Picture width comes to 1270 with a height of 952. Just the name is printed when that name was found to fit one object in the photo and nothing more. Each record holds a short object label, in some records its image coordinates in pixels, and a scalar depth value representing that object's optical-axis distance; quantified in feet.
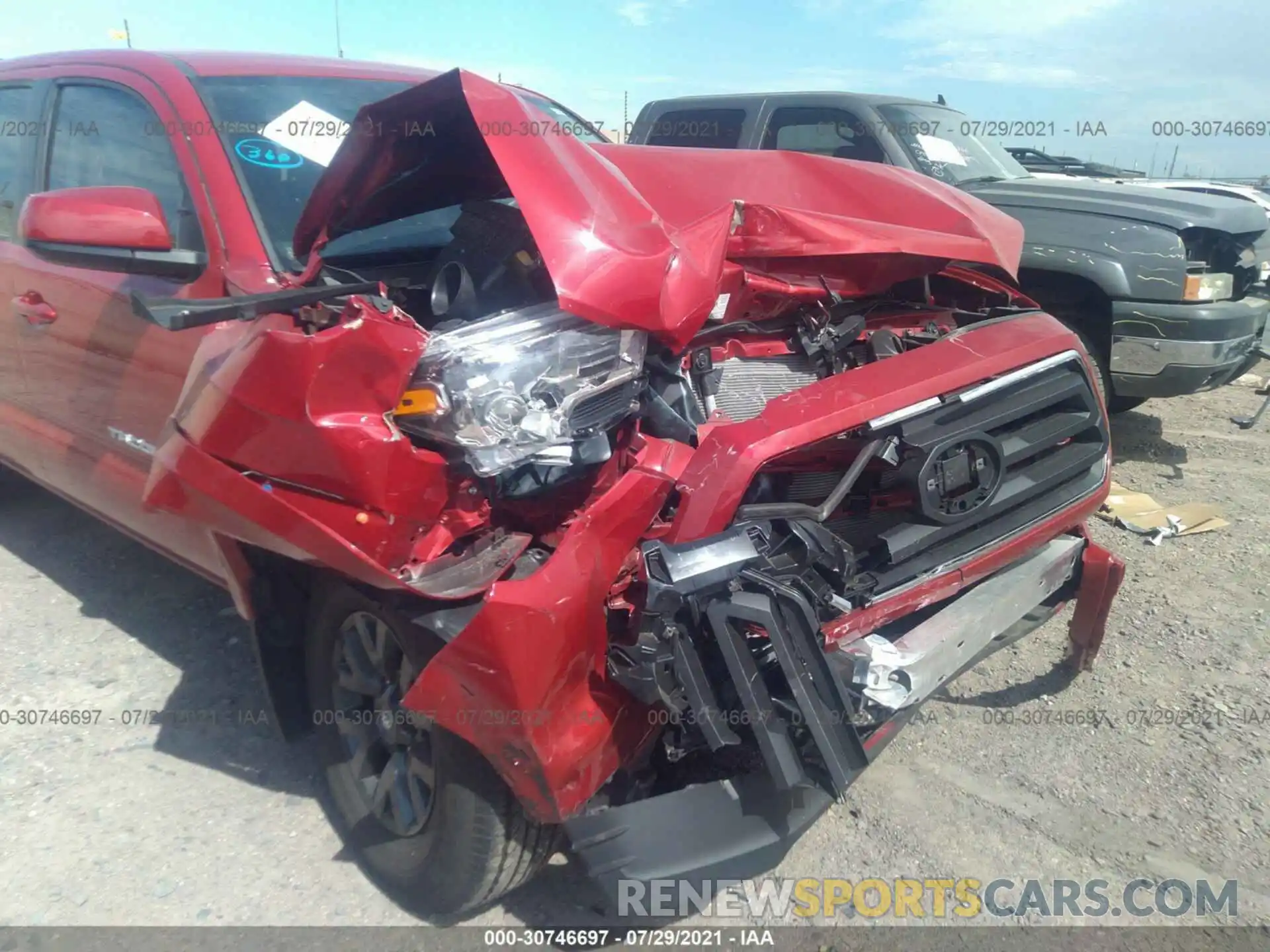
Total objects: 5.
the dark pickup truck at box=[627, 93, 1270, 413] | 15.87
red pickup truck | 6.29
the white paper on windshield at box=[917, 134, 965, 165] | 18.95
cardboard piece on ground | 14.51
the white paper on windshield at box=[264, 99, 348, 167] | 9.27
